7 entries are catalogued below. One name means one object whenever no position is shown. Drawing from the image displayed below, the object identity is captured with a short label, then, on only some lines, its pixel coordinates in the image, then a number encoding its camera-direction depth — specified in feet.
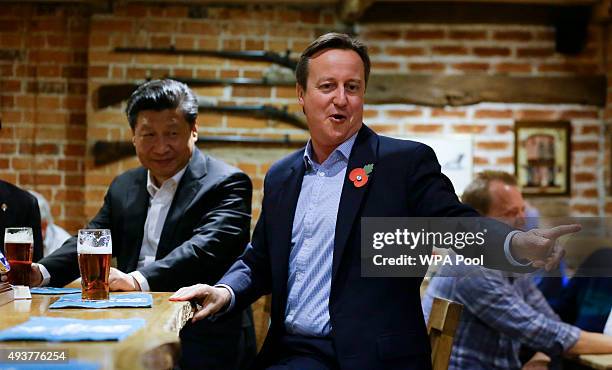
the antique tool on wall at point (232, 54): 15.60
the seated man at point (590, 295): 10.41
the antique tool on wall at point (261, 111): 15.56
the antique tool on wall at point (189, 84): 15.49
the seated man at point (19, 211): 9.91
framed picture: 15.94
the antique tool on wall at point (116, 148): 15.47
